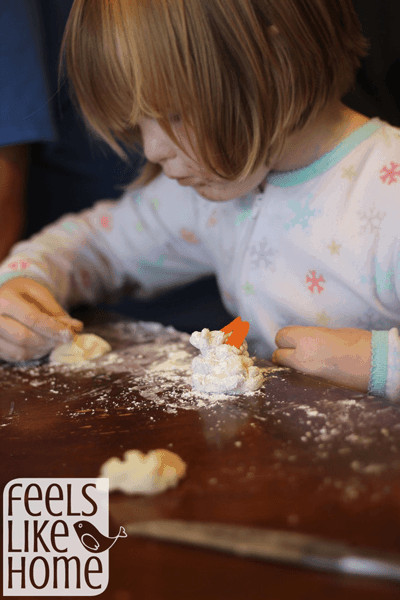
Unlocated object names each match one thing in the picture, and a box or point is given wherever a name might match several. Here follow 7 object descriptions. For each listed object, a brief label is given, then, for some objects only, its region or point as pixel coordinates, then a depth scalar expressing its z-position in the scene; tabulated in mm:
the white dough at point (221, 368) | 640
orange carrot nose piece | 707
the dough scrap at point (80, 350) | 837
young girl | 735
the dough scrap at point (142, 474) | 465
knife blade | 363
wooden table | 372
